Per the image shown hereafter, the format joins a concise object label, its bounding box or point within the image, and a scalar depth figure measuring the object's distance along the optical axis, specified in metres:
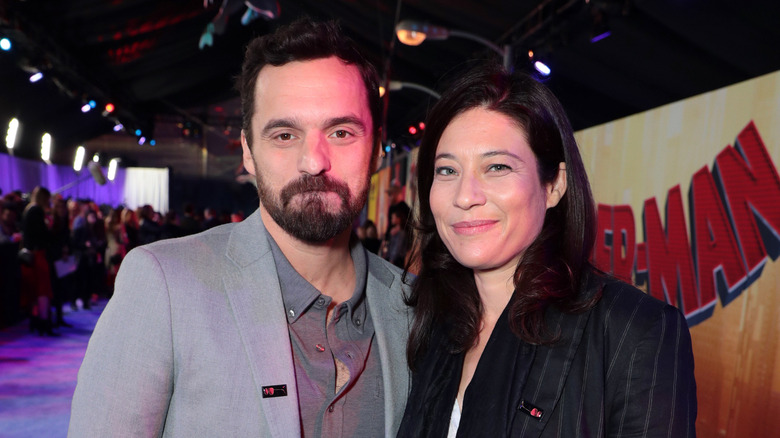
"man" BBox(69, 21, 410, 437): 1.66
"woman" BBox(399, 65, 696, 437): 1.55
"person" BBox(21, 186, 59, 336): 8.13
